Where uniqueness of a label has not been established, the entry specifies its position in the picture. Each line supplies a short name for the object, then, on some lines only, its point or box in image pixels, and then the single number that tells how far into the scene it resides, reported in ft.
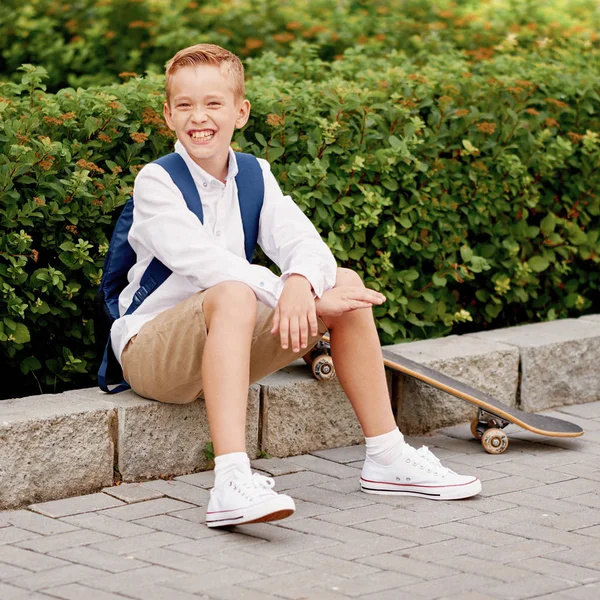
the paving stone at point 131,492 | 25.54
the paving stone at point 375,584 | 20.76
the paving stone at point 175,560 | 21.65
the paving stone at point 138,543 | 22.57
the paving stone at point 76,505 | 24.62
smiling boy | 24.32
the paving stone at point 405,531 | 23.66
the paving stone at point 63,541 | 22.56
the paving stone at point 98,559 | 21.61
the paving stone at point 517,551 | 22.63
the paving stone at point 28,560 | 21.57
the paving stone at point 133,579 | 20.62
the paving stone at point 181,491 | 25.71
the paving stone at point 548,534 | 23.72
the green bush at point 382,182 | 28.14
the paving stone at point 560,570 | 21.77
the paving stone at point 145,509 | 24.57
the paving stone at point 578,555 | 22.61
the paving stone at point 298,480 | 26.94
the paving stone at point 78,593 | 20.11
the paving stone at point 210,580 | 20.65
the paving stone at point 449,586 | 20.81
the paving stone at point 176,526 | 23.58
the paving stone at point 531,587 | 20.79
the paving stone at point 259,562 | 21.67
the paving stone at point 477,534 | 23.62
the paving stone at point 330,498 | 25.80
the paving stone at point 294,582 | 20.65
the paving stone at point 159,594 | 20.17
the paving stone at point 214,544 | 22.59
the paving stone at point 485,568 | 21.71
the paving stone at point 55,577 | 20.66
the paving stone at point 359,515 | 24.70
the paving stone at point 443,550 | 22.66
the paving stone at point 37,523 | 23.56
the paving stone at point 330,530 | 23.59
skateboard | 29.53
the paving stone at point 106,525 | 23.56
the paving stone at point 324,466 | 28.12
